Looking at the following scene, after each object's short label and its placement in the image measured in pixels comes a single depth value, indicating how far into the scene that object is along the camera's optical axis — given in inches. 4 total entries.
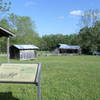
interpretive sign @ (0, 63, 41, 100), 122.8
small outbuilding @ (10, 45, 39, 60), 824.6
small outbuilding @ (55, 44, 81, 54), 1635.8
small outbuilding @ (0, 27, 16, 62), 284.3
